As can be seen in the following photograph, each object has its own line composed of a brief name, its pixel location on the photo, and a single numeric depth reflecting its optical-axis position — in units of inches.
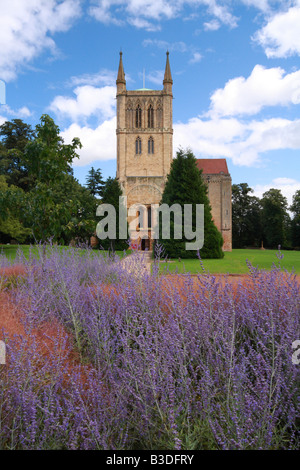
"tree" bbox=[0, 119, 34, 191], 1678.0
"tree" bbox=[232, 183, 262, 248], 2311.8
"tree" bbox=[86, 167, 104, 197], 2143.2
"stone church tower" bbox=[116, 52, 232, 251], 1733.5
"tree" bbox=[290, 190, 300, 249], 2073.1
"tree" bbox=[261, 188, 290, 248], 2164.1
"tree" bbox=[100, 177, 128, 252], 1348.1
